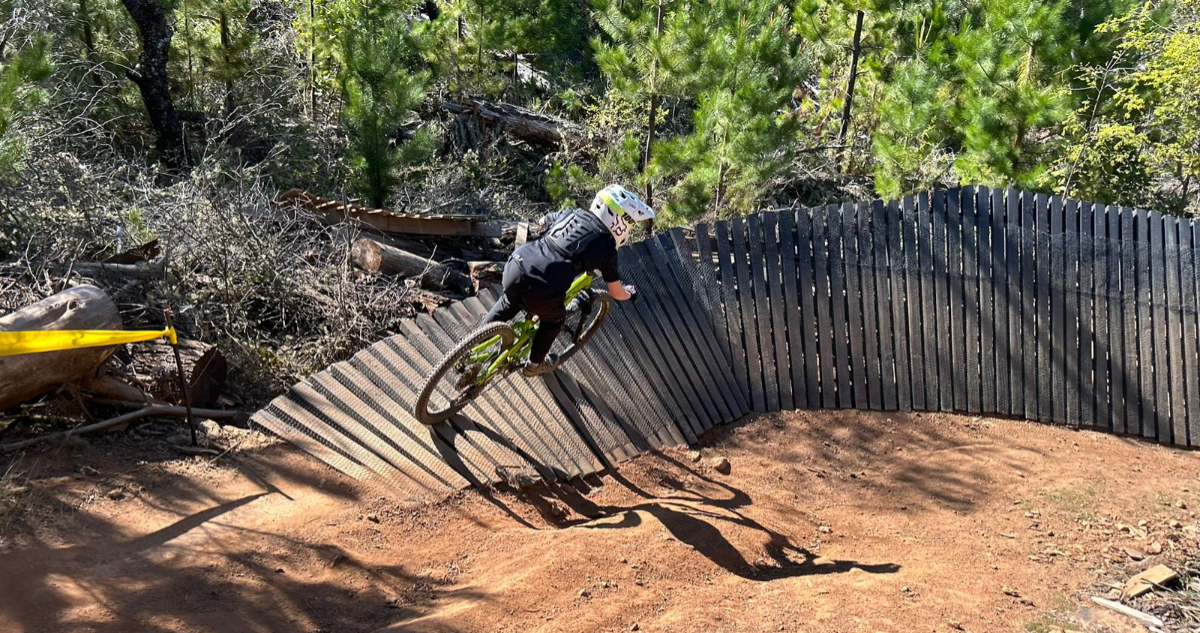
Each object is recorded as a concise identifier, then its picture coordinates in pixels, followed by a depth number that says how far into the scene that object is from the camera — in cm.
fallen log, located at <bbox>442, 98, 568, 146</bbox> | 1376
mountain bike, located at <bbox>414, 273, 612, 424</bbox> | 568
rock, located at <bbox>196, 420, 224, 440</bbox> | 611
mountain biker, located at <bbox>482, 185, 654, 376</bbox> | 553
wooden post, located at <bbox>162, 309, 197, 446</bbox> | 569
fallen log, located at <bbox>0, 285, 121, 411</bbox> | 529
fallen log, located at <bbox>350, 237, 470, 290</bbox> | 801
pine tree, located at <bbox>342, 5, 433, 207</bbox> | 930
